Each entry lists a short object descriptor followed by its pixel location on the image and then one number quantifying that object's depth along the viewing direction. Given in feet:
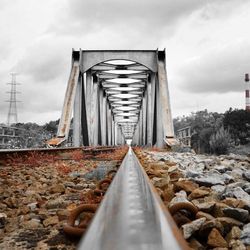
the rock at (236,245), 4.30
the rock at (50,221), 6.40
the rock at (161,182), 8.87
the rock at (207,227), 4.72
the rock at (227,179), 9.59
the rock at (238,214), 5.28
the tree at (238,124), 120.16
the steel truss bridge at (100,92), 41.09
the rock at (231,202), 6.10
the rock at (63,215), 6.63
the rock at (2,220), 6.53
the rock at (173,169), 12.27
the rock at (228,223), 5.03
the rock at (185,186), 7.83
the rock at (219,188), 7.65
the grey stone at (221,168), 12.85
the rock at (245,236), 4.50
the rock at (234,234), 4.71
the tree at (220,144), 57.20
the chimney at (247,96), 126.56
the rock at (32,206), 7.69
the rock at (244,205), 5.82
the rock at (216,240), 4.49
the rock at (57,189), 10.15
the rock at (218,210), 5.74
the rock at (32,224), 6.22
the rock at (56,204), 7.92
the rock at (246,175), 9.86
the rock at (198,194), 7.25
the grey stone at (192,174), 10.09
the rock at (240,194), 6.69
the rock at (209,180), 8.66
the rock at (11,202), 8.26
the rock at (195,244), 4.45
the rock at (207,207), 5.79
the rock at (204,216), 5.25
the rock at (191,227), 4.59
